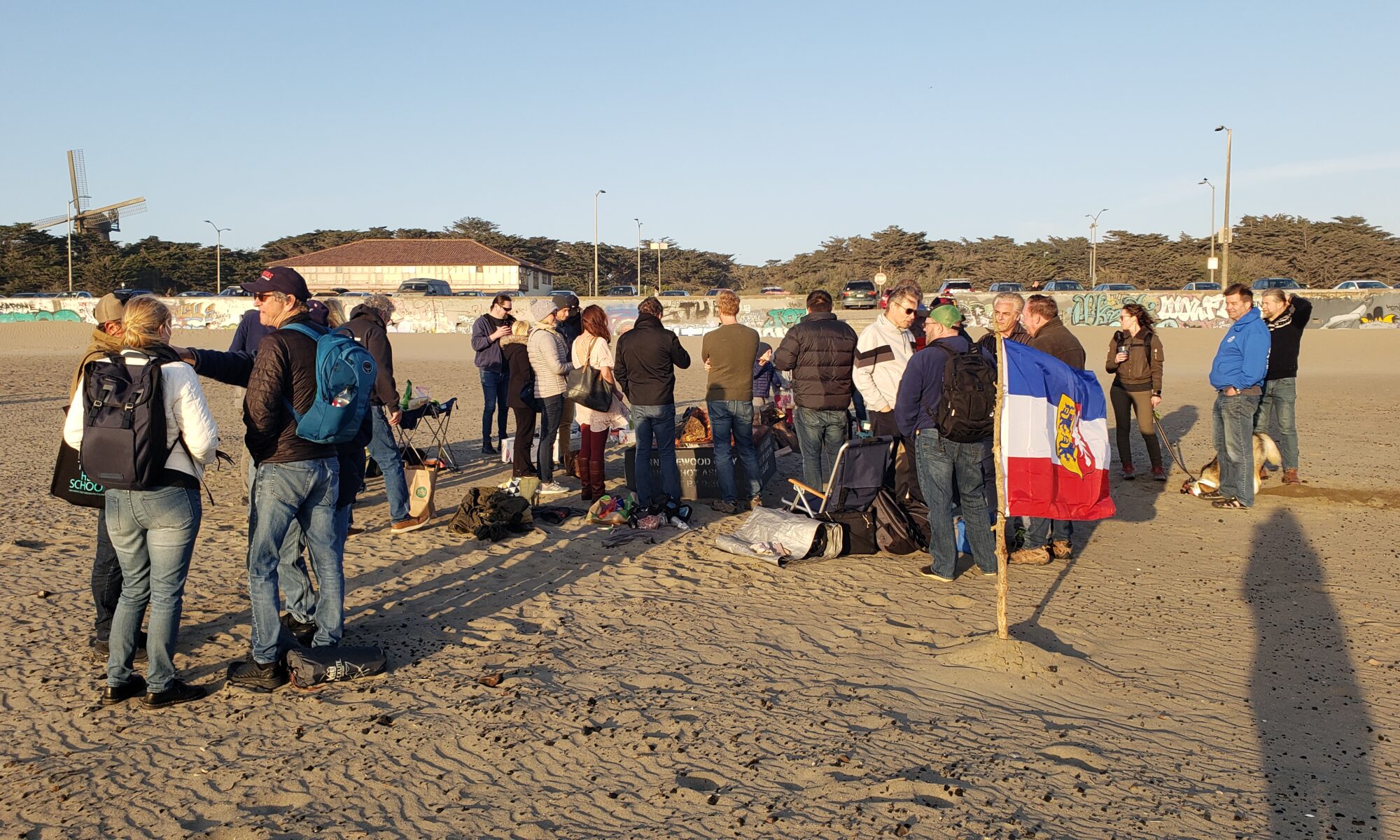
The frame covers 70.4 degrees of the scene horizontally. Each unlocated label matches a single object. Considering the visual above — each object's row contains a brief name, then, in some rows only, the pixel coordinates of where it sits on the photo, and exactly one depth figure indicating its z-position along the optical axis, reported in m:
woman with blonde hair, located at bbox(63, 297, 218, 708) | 4.16
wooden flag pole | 5.02
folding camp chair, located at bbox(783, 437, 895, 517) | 7.42
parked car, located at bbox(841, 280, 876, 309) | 37.25
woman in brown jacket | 9.51
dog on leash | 8.92
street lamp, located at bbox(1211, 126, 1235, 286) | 38.59
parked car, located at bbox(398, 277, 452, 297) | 40.41
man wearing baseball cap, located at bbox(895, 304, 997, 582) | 6.19
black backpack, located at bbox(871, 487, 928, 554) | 7.16
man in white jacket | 7.31
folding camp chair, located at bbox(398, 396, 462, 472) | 8.40
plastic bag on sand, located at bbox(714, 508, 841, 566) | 7.05
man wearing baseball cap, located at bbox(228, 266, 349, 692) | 4.39
